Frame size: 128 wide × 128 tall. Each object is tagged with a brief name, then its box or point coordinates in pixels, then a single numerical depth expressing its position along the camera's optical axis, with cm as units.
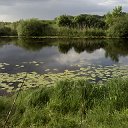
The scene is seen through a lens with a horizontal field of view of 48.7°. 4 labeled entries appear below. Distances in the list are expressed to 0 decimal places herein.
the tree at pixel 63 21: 1668
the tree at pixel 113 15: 1660
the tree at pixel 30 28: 1491
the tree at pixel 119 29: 1460
